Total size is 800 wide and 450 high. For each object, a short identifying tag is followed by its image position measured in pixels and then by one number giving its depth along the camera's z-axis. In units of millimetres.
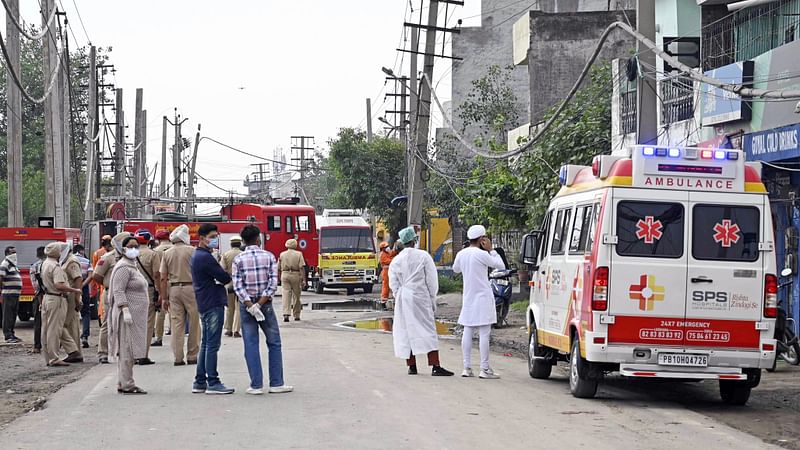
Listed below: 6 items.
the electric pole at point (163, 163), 74062
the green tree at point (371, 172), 54000
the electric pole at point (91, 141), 45781
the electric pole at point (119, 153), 59844
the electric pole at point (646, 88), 19625
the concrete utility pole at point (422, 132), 33719
